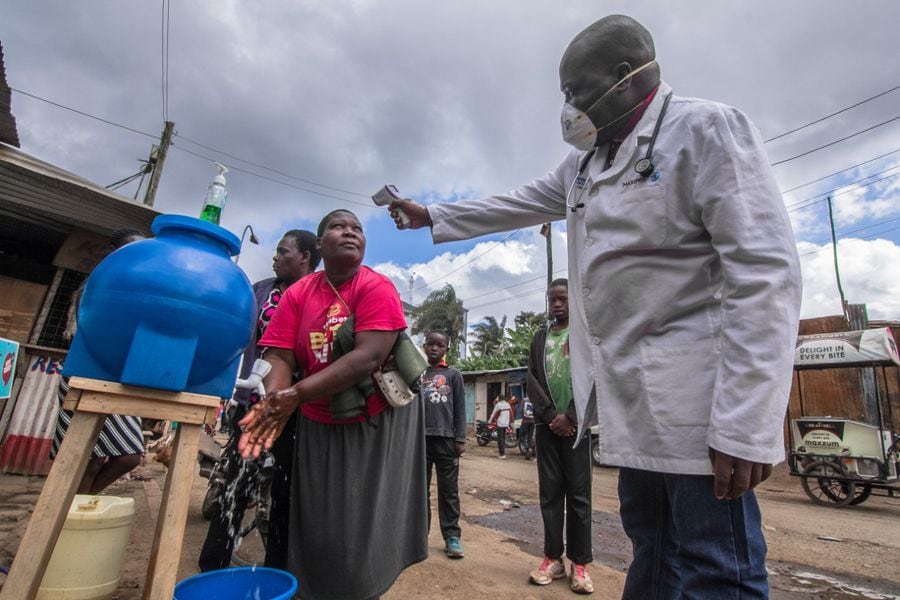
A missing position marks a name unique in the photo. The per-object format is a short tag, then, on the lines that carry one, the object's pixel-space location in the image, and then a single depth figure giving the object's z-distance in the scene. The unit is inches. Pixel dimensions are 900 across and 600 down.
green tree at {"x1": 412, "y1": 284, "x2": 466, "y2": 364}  1213.7
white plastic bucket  79.7
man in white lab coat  42.8
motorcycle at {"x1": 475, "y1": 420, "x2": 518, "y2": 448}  677.3
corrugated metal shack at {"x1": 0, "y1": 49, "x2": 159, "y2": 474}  185.3
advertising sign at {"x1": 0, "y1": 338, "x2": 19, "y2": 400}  72.5
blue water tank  54.1
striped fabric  120.5
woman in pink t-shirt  71.2
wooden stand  48.6
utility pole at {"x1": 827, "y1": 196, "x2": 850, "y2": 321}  514.8
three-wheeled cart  302.5
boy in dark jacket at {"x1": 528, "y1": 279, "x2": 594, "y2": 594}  122.3
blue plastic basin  68.1
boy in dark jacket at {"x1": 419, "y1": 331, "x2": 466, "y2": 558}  152.7
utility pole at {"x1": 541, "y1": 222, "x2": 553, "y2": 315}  644.1
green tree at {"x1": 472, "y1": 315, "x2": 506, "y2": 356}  1323.8
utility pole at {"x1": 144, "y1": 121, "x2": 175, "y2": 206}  515.8
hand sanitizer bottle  75.5
